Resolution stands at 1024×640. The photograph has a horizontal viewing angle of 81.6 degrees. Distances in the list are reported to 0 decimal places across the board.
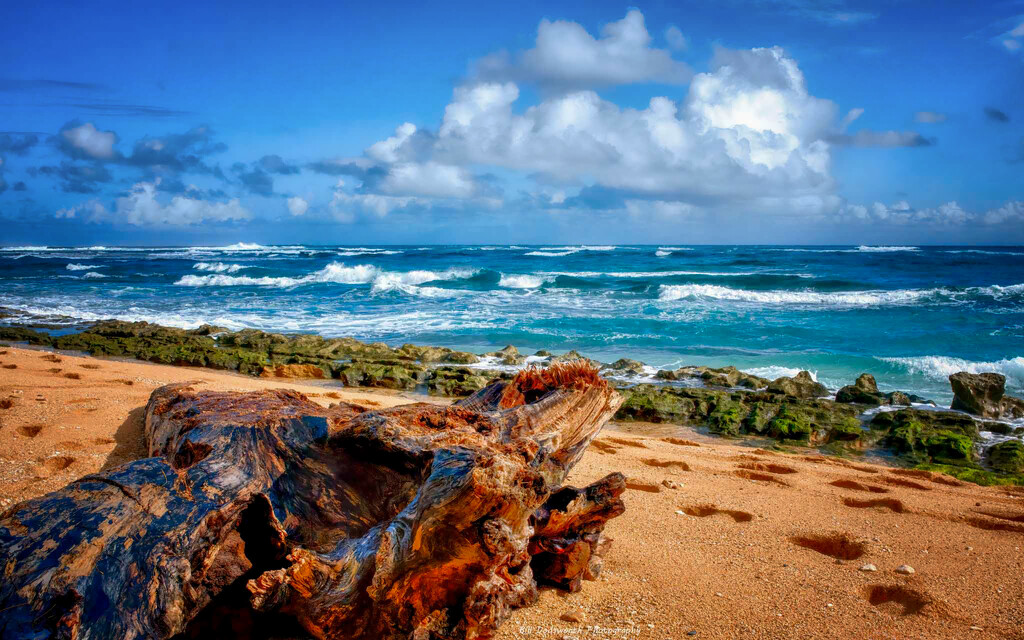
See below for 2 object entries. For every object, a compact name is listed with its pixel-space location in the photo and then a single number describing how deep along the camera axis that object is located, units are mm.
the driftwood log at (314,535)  1967
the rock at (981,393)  8258
